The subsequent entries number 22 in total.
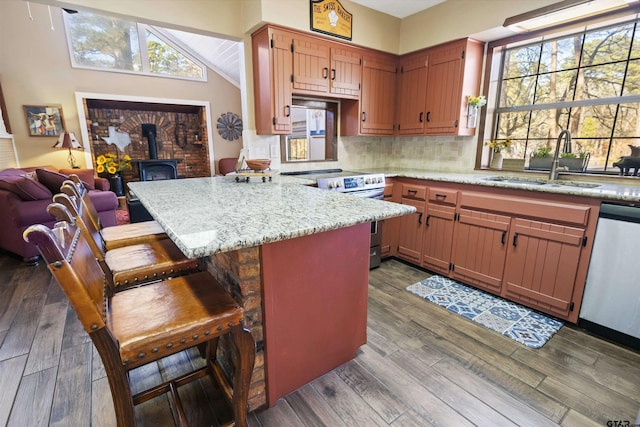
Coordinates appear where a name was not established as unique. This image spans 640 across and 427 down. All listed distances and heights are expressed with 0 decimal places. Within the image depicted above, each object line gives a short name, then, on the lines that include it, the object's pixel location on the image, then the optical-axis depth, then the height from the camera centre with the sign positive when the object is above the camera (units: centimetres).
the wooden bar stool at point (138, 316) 74 -54
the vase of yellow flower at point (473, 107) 286 +36
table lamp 543 +6
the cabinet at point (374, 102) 320 +46
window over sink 226 +44
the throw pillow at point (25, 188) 302 -43
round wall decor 738 +46
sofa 305 -61
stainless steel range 260 -36
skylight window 580 +193
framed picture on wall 544 +45
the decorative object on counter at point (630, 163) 210 -12
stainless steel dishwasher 174 -77
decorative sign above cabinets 271 +115
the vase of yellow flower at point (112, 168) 620 -47
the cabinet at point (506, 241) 197 -73
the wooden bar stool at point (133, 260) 127 -52
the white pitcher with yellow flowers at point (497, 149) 289 -4
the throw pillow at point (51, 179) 323 -36
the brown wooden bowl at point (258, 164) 227 -14
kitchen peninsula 107 -52
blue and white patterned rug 195 -118
